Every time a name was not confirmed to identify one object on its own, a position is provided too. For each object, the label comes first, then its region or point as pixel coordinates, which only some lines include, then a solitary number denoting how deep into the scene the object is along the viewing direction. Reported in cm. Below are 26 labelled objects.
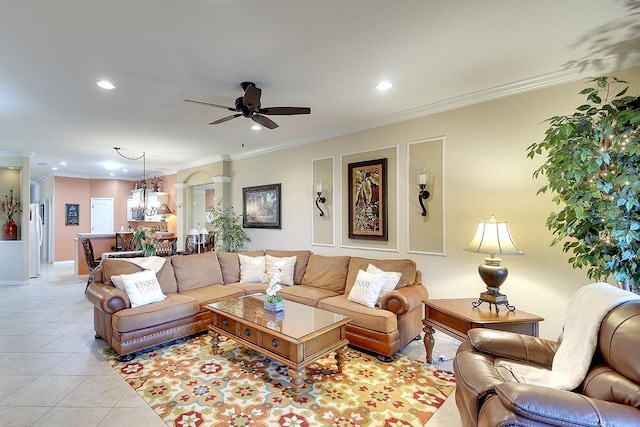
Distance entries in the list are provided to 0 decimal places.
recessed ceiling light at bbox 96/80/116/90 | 290
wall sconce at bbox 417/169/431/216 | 360
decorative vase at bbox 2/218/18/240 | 613
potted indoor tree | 195
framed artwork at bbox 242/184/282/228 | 551
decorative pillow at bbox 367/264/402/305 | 340
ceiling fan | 283
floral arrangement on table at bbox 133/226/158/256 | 486
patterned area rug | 217
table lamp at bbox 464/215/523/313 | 265
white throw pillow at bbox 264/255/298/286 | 441
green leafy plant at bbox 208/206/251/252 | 600
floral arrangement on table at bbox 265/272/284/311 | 298
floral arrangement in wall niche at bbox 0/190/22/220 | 617
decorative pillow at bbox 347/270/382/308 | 331
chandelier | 692
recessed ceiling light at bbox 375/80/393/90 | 295
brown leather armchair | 124
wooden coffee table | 236
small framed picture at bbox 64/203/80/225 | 893
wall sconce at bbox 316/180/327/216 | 471
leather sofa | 303
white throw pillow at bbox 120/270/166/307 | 325
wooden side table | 242
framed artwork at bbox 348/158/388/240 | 404
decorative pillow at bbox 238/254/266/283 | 455
